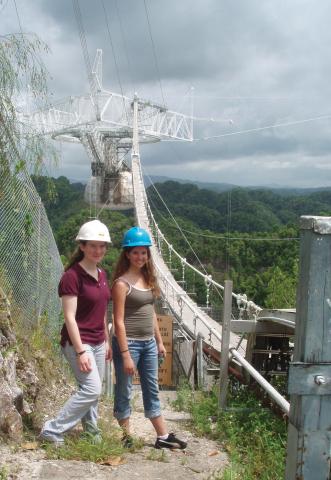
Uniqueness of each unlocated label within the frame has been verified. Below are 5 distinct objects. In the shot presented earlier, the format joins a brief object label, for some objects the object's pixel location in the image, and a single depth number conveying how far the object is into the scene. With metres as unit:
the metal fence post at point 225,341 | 4.67
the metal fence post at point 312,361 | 1.89
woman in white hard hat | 3.17
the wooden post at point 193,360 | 7.29
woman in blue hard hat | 3.37
